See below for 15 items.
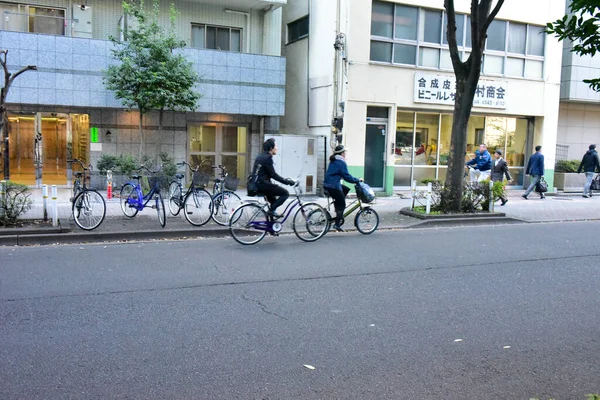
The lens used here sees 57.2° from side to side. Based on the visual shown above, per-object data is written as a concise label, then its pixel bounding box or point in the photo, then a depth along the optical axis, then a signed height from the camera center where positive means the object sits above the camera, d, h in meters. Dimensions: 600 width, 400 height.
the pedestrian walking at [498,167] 16.73 -0.28
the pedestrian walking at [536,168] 18.34 -0.31
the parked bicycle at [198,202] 11.25 -1.10
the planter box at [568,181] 21.14 -0.83
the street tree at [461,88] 12.57 +1.63
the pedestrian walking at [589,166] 18.78 -0.20
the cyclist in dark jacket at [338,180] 10.73 -0.52
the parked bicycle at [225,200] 11.40 -1.04
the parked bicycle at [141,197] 11.09 -1.02
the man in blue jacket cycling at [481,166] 16.66 -0.27
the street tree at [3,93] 9.94 +0.92
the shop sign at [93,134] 17.06 +0.38
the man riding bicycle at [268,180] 9.83 -0.50
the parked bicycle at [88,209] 10.38 -1.18
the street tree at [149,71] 14.99 +2.10
